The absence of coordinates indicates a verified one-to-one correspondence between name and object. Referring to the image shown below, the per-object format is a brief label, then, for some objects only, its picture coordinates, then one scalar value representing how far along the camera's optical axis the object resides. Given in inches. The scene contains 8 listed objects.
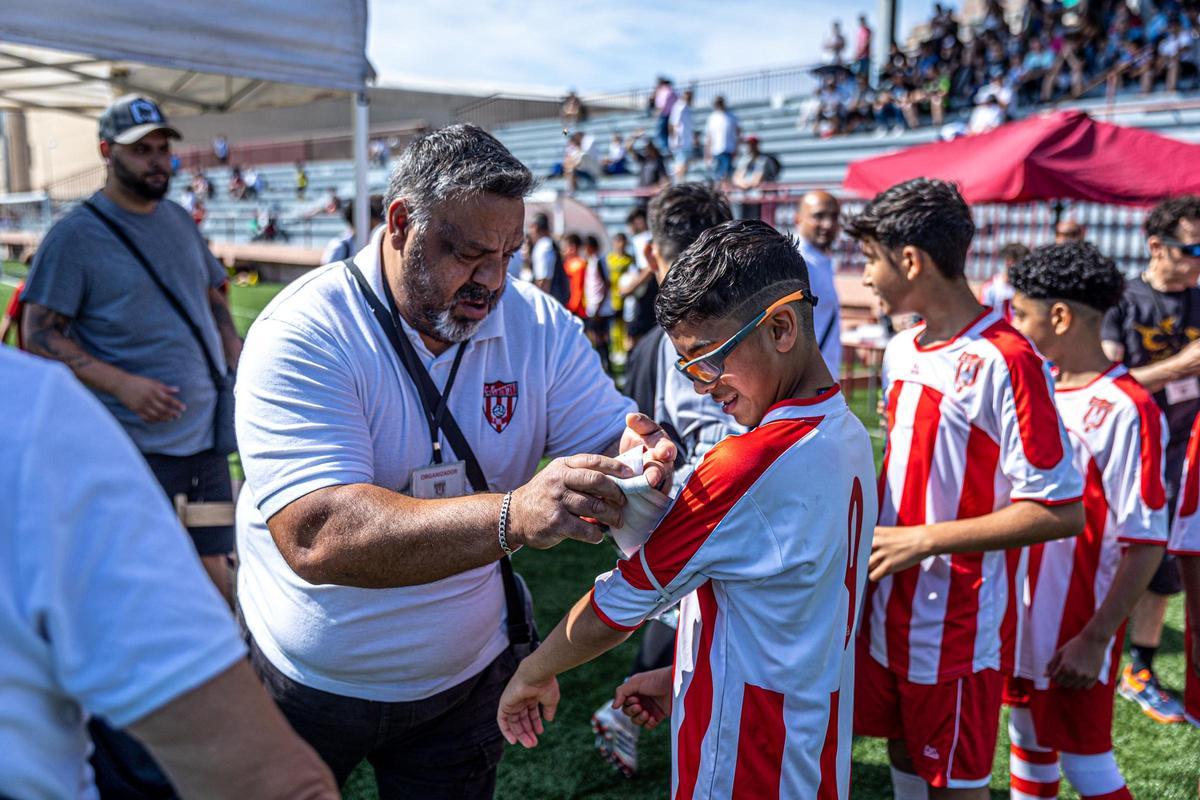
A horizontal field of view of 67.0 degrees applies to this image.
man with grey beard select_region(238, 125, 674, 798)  63.7
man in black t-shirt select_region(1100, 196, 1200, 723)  163.5
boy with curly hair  107.0
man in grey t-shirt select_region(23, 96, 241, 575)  135.6
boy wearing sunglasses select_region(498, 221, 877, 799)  62.7
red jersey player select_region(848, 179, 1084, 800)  92.1
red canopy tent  266.8
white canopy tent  144.8
